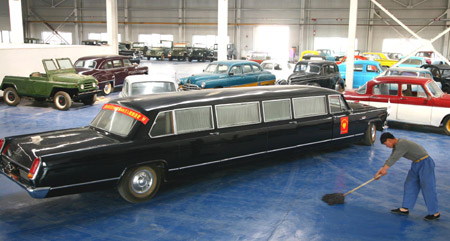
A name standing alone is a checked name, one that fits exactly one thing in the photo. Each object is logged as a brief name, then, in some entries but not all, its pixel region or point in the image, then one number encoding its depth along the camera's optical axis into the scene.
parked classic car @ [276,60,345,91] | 14.88
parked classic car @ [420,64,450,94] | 16.56
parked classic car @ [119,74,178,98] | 10.86
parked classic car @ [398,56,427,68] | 22.08
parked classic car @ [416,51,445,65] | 28.99
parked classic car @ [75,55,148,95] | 16.11
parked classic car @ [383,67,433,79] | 14.80
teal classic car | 13.66
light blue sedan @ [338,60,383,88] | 17.56
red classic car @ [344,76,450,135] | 10.58
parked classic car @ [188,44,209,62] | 35.72
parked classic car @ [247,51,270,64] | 28.11
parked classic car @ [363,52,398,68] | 25.83
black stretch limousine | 5.52
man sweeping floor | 5.50
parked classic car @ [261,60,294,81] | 18.34
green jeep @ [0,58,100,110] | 13.34
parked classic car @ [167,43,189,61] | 35.84
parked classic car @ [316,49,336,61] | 33.03
